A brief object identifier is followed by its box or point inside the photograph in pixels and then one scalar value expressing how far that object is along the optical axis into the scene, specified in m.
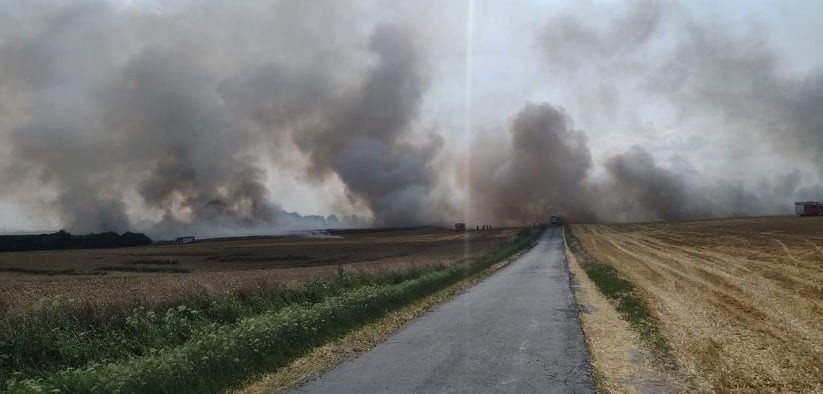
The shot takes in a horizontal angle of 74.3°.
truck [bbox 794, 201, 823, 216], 101.19
